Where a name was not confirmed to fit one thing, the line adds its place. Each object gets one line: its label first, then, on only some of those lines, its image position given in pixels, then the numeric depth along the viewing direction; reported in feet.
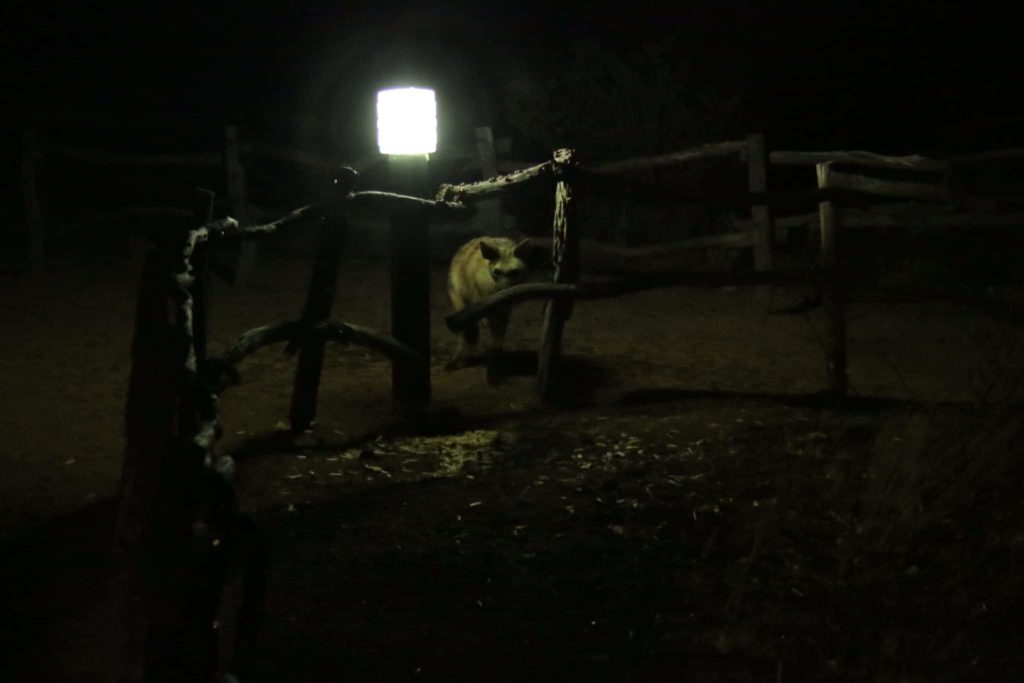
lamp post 21.47
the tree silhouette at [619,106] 50.44
